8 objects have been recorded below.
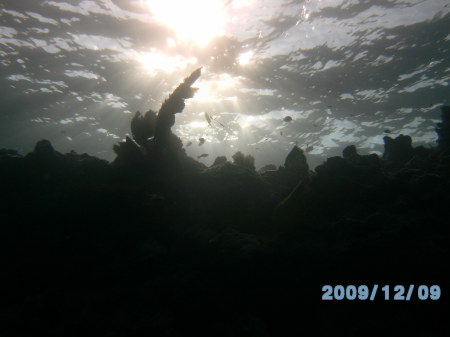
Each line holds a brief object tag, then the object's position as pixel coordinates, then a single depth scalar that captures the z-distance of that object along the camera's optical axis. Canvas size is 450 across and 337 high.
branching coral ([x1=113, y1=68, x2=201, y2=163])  6.99
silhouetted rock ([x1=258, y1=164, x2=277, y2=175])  9.85
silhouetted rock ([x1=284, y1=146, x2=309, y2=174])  7.99
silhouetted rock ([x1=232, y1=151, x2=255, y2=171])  8.41
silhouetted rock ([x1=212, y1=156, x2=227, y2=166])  8.93
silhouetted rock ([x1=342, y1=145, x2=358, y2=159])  8.34
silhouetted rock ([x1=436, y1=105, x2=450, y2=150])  9.18
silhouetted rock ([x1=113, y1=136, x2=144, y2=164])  7.09
